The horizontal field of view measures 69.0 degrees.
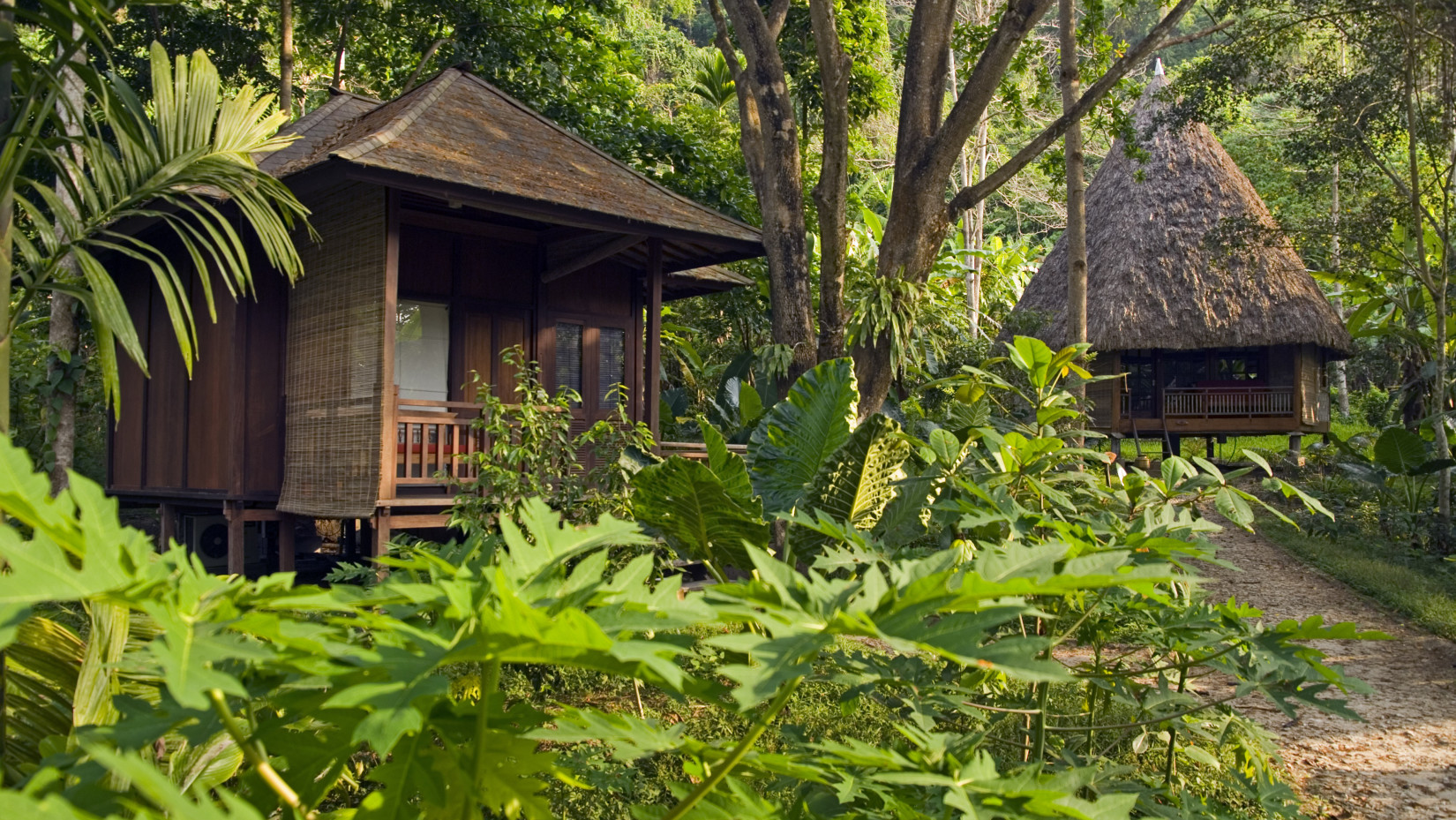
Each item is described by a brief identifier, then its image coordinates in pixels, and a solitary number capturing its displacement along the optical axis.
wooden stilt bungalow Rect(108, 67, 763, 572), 8.23
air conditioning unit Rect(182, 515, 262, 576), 11.22
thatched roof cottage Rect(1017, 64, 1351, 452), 18.58
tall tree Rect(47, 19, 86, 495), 9.87
